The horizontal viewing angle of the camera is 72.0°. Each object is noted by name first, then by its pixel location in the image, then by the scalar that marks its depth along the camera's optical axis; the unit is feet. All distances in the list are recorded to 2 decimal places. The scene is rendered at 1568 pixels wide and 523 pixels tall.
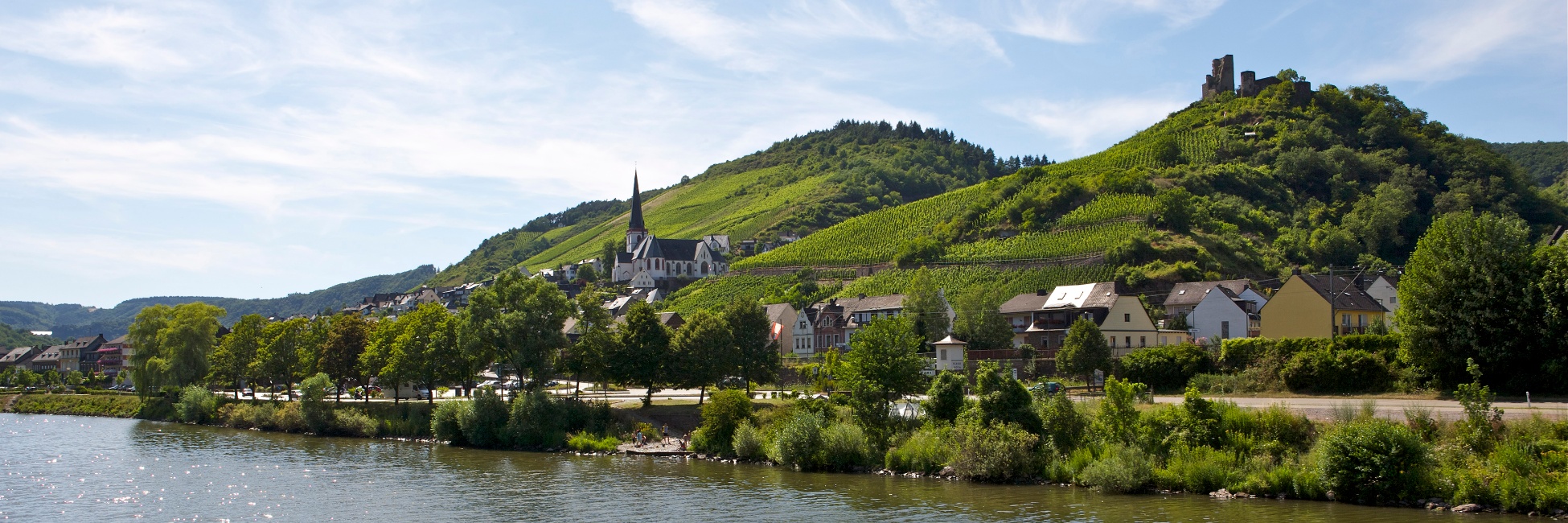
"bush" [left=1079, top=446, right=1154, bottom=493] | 112.88
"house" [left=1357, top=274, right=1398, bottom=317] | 260.62
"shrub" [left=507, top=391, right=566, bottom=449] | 178.19
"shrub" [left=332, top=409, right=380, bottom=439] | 207.21
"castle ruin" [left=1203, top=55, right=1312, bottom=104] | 529.45
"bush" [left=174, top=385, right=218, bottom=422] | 246.88
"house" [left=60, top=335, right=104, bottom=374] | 511.81
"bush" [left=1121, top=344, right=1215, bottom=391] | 167.22
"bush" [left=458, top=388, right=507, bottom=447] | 182.91
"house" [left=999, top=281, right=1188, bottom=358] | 229.04
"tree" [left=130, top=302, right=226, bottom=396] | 259.80
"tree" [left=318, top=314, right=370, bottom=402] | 234.99
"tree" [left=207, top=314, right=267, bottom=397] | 259.80
